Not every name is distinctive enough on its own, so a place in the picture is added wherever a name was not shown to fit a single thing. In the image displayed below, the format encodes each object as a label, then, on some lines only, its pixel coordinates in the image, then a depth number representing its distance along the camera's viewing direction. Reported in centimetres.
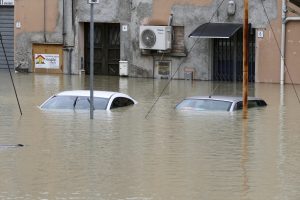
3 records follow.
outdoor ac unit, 4084
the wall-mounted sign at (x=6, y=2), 4650
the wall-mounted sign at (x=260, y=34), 3928
